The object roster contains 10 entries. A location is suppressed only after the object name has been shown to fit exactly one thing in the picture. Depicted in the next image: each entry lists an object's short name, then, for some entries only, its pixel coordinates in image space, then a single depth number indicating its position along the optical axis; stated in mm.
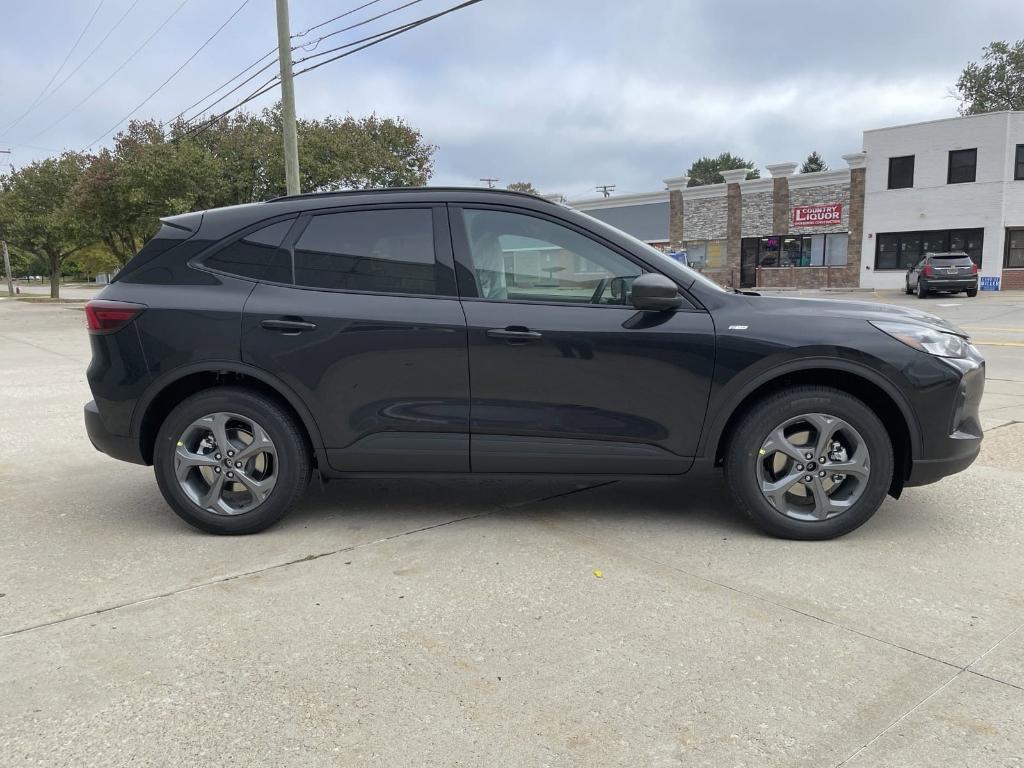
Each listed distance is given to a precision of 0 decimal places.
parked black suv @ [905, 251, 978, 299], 26828
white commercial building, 31656
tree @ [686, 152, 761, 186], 91125
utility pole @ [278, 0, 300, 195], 14906
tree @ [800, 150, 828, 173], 88812
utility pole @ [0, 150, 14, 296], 56750
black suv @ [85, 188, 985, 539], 3797
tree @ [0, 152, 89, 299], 36781
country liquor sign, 36094
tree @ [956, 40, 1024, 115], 49812
